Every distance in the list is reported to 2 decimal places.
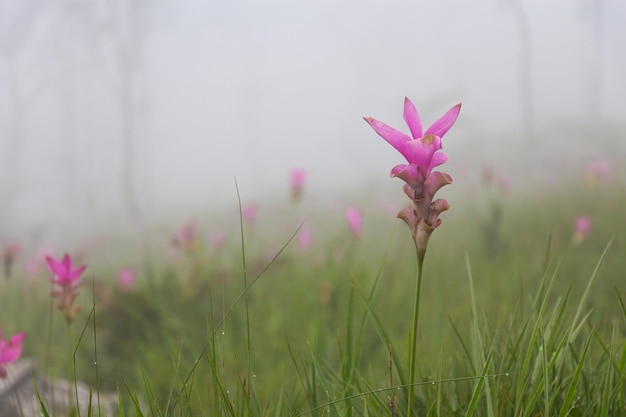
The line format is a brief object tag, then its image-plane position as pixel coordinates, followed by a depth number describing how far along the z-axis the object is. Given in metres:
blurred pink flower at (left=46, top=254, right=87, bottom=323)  1.05
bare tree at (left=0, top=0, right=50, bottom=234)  21.00
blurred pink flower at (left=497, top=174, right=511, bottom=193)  4.57
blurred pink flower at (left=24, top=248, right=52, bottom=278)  3.47
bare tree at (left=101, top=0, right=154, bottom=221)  19.56
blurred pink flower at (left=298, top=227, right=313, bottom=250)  3.47
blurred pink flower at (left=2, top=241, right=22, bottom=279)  1.79
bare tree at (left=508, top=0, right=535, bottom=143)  18.84
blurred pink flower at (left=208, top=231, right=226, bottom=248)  3.37
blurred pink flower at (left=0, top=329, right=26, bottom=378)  1.04
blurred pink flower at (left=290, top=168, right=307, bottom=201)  2.56
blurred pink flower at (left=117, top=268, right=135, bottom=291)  2.79
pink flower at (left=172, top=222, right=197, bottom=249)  2.62
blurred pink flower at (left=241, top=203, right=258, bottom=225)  2.96
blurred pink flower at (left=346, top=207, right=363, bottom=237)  2.24
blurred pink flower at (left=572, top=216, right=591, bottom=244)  2.63
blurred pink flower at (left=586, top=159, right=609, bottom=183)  4.03
